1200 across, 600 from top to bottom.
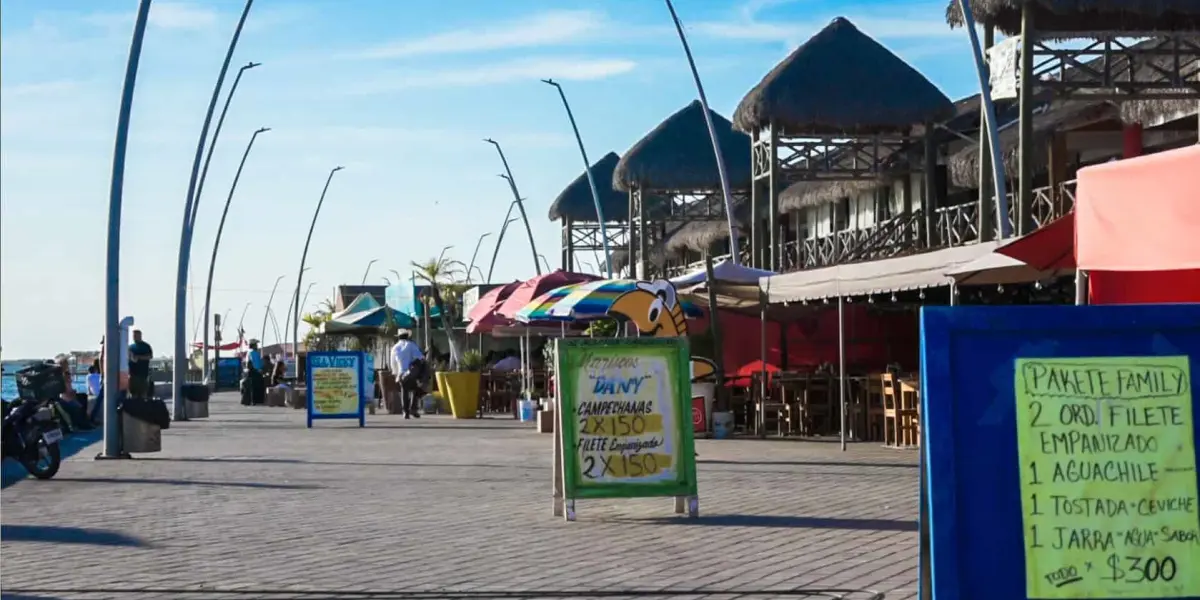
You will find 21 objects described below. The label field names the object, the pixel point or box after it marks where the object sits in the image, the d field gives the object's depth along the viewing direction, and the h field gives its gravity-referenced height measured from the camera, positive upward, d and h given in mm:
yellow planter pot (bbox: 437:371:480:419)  31953 +249
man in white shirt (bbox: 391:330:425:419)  31672 +704
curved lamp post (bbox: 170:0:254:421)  30844 +2597
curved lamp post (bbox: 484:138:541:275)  56281 +6844
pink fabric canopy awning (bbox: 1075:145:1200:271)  8656 +963
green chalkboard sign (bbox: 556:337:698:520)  11758 -117
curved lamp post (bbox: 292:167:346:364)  63625 +5450
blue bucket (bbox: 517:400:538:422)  29094 -83
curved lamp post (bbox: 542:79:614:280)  43897 +5835
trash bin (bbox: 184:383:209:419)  31438 +254
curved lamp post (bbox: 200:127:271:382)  47938 +4748
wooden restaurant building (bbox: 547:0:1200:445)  20078 +4719
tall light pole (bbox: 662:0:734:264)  31266 +4654
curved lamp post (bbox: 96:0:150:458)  18984 +1889
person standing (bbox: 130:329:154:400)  27484 +809
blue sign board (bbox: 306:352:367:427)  28250 +410
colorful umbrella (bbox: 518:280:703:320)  21531 +1329
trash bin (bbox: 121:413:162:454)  19125 -233
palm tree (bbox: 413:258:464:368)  38219 +3660
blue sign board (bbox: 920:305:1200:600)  6047 -205
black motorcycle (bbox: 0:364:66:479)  16234 -199
